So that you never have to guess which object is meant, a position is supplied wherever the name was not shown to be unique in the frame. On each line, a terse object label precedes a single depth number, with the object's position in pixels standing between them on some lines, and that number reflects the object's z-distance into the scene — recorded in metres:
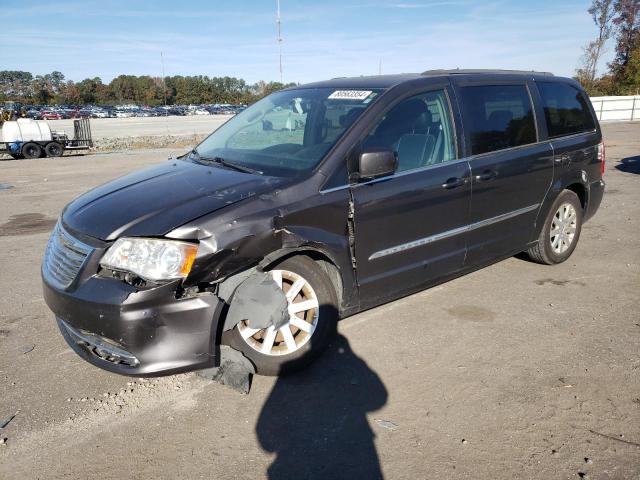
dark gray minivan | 2.86
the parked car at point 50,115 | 57.12
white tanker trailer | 19.45
